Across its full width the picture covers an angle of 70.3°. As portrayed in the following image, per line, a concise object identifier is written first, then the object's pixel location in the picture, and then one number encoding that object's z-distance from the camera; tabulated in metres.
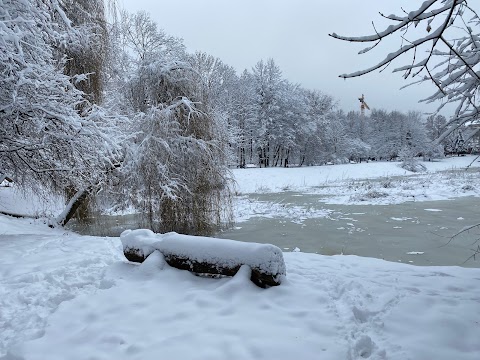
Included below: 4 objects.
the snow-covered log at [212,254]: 4.11
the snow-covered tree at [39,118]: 5.42
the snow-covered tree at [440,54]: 2.28
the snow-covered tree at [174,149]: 10.25
